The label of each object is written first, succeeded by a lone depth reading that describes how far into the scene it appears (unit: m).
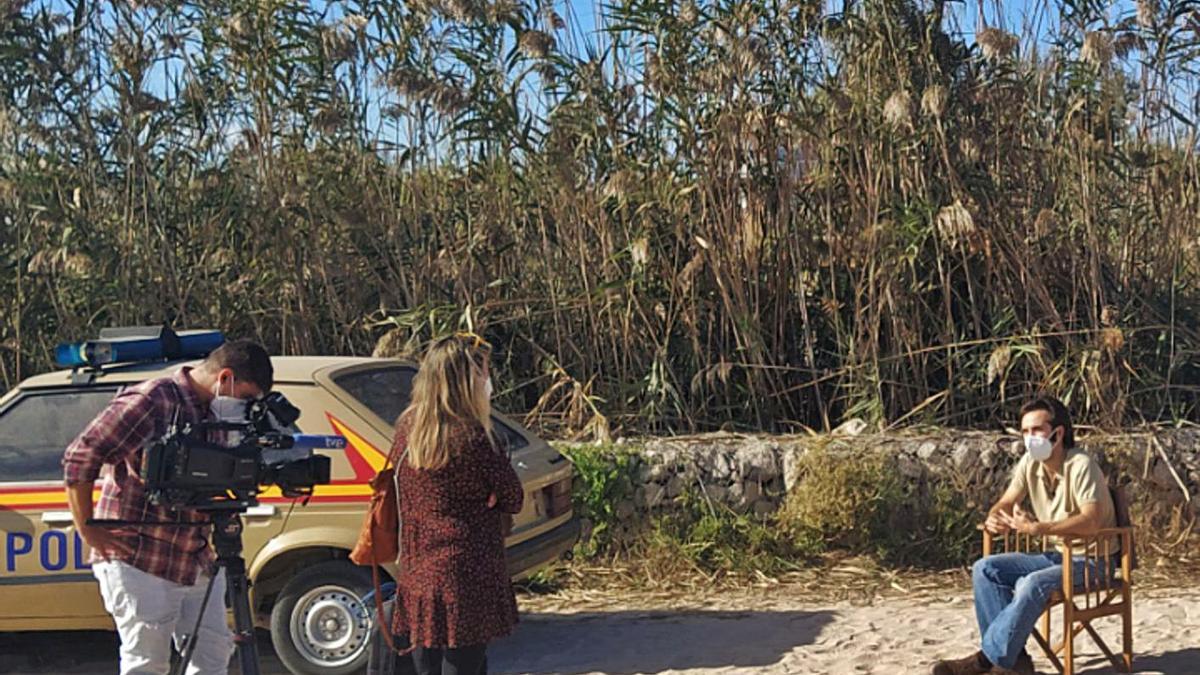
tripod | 4.84
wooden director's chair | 6.17
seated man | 6.15
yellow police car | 6.62
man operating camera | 4.91
